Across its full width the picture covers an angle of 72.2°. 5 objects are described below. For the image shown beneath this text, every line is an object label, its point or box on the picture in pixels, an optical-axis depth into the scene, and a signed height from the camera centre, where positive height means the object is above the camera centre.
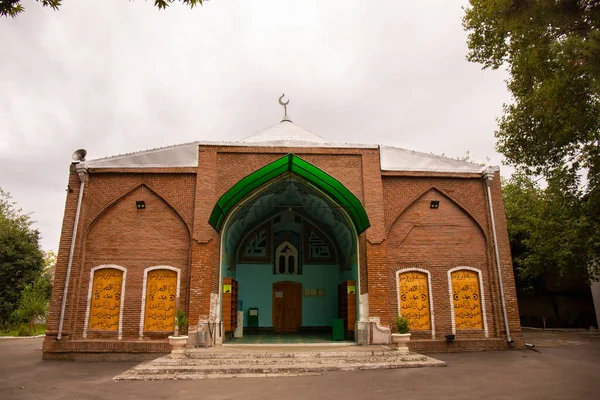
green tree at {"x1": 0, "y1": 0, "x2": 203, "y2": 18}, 5.14 +3.74
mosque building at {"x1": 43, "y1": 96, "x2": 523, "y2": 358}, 11.63 +2.01
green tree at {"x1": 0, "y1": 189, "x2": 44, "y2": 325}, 21.95 +2.70
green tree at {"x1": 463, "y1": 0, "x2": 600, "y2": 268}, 6.66 +5.02
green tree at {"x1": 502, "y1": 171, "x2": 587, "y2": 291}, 14.38 +3.25
